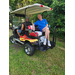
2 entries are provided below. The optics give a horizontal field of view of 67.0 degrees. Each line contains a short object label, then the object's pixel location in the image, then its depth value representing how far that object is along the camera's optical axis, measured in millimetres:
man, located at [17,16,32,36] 3302
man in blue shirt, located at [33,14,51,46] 3055
